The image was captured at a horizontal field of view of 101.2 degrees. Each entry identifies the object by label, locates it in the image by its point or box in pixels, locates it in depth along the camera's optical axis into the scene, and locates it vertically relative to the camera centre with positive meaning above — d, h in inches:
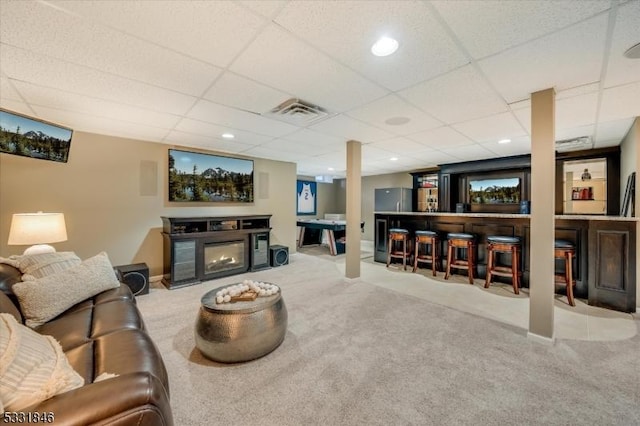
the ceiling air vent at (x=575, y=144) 168.8 +49.0
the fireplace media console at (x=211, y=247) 161.9 -23.0
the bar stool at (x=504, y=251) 147.9 -23.7
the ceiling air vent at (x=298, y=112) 110.2 +46.4
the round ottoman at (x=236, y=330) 78.4 -35.6
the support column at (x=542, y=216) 93.2 -0.3
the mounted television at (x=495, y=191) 241.9 +22.9
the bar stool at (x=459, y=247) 168.7 -23.2
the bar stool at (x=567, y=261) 130.5 -23.0
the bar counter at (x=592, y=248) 120.5 -16.5
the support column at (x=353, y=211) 173.3 +1.9
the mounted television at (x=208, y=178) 183.0 +26.4
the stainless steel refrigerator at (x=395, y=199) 298.5 +17.2
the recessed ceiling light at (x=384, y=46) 69.2 +45.8
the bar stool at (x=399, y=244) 202.4 -25.1
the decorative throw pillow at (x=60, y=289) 70.8 -23.0
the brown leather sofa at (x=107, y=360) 33.0 -28.5
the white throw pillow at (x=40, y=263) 79.3 -16.5
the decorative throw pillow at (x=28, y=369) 32.2 -22.0
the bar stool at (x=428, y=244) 186.9 -24.9
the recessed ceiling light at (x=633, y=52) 71.8 +45.9
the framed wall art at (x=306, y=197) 358.6 +23.2
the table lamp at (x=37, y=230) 107.9 -7.7
